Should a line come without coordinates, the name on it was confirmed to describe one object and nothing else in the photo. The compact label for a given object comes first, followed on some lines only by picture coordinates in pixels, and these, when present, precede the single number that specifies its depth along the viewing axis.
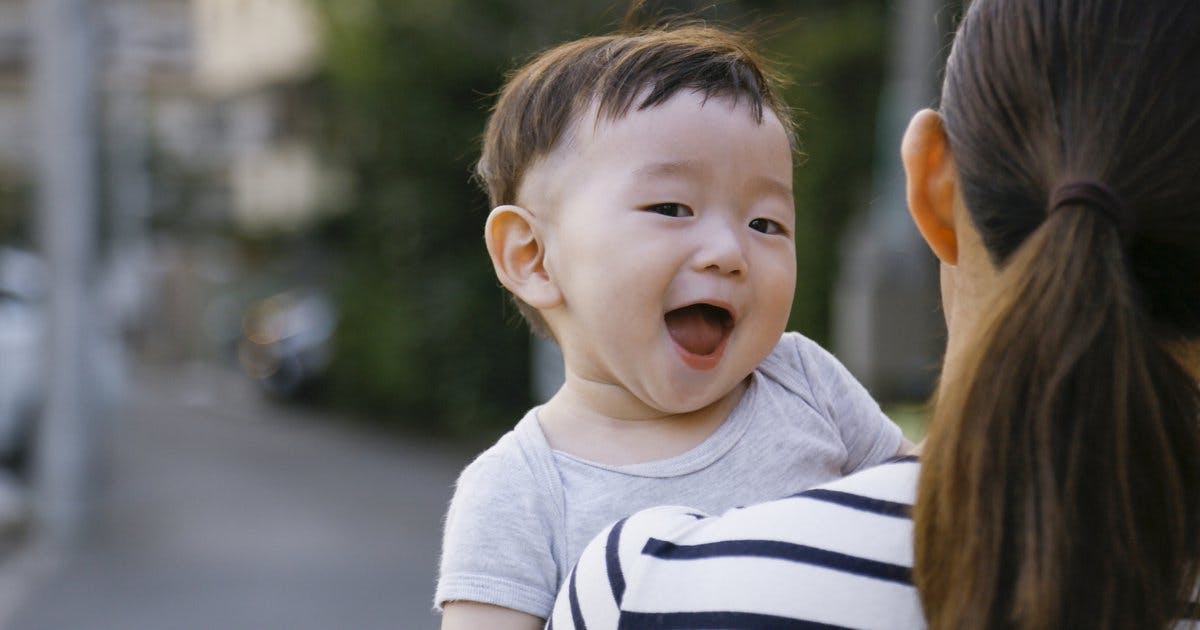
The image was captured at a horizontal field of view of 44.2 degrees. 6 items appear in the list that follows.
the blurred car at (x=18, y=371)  10.45
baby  1.65
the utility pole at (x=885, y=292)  10.66
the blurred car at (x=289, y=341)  19.00
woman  1.21
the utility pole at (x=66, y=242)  8.78
